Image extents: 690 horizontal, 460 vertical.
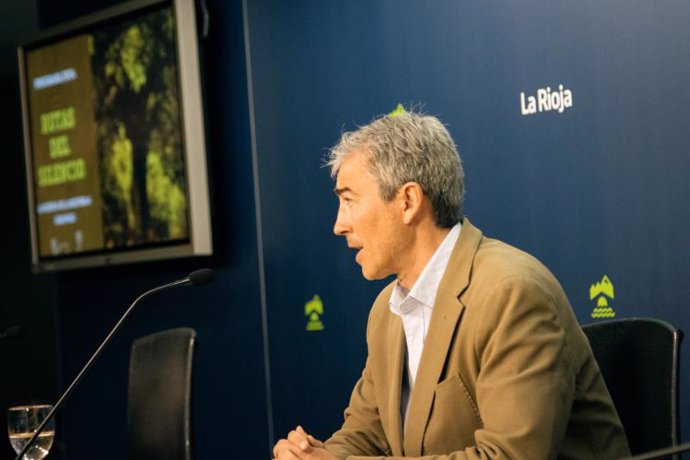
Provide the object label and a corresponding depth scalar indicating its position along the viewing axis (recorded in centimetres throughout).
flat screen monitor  447
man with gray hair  191
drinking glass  248
